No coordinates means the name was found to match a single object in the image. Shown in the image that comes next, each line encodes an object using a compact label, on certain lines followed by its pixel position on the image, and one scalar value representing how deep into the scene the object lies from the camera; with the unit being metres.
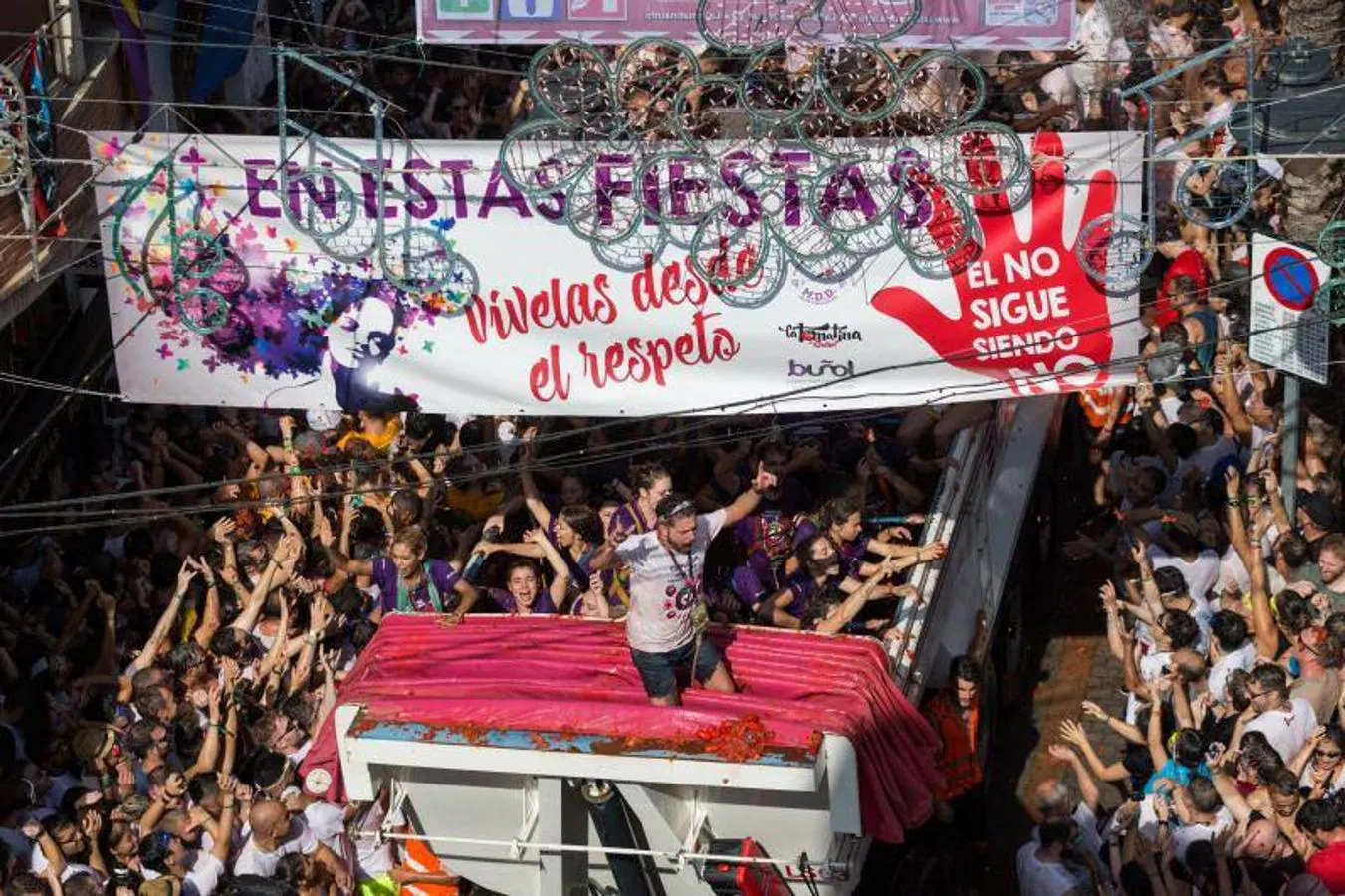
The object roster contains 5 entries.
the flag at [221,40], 19.88
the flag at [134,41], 18.25
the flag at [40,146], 14.79
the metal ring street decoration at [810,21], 14.13
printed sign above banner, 14.20
